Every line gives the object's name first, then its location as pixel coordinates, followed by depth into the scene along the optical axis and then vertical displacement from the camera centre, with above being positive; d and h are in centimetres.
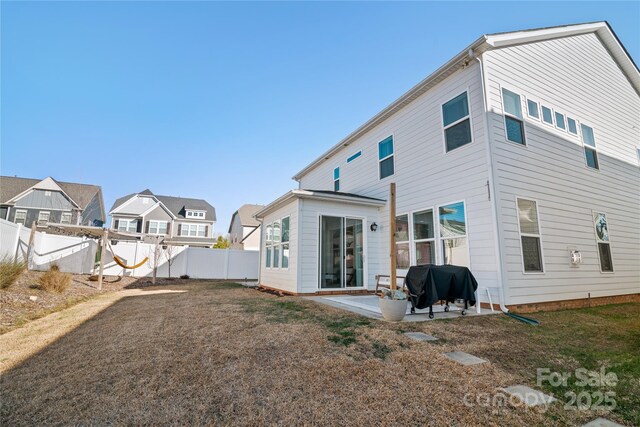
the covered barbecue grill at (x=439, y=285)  482 -49
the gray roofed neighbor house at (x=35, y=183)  2377 +611
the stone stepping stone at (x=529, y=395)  211 -106
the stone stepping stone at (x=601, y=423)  183 -108
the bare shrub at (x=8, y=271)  597 -34
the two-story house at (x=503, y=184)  591 +179
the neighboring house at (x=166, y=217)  2711 +386
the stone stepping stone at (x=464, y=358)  283 -104
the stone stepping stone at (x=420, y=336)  358 -102
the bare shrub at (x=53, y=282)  693 -63
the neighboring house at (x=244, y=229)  2842 +312
